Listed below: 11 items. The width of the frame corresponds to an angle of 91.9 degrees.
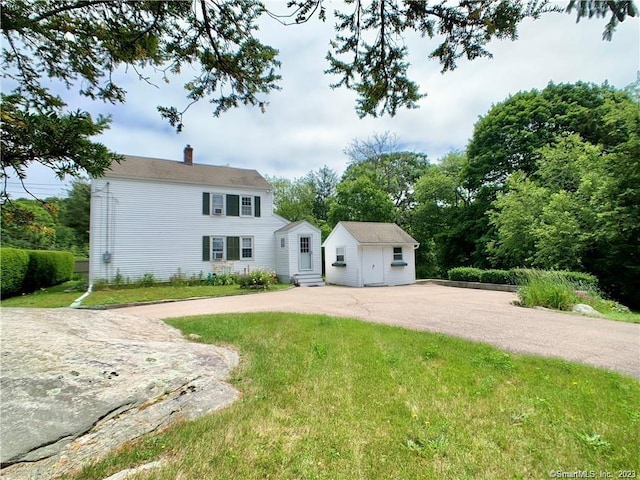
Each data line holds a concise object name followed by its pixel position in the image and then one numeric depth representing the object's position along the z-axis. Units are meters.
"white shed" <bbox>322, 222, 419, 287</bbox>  17.28
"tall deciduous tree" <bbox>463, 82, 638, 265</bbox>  19.58
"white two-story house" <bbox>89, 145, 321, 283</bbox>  14.83
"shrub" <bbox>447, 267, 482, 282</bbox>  16.75
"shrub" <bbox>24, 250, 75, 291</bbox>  13.99
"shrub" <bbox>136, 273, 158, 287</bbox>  15.04
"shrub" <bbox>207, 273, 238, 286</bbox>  16.09
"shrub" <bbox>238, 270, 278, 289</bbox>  14.53
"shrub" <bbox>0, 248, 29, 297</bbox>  11.20
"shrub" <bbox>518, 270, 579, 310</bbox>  9.24
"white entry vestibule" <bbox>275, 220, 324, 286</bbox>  17.48
